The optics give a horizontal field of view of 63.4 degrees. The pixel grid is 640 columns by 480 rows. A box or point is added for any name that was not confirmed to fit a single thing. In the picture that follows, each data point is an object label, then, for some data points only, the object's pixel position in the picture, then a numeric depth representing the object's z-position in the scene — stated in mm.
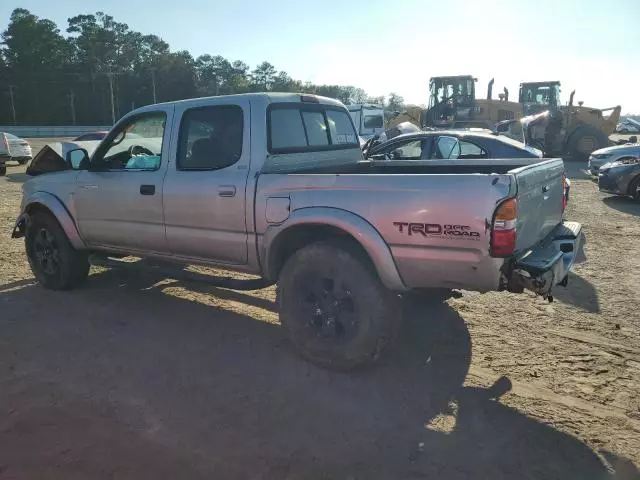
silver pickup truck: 3256
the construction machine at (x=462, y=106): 23344
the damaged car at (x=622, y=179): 11094
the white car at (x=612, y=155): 12986
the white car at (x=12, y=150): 17953
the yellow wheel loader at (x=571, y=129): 21594
